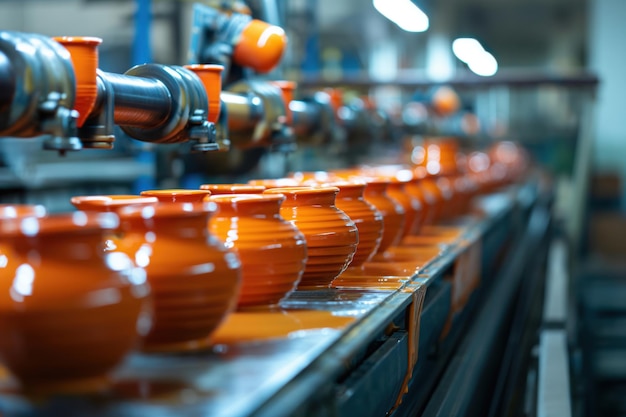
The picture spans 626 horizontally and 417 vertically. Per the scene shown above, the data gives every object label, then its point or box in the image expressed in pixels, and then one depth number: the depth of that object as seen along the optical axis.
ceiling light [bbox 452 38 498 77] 19.28
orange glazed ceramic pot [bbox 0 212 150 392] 1.13
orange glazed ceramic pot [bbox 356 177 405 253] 2.79
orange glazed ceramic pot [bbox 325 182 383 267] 2.41
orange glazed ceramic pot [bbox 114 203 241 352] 1.37
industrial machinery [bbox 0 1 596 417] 1.24
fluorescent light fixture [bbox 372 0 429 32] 8.84
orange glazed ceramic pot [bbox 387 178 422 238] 3.25
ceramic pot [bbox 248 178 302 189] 2.60
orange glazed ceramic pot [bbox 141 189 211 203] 1.82
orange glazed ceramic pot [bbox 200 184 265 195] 2.07
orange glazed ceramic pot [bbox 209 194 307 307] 1.73
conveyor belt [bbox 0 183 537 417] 1.14
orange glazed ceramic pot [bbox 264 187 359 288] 2.03
